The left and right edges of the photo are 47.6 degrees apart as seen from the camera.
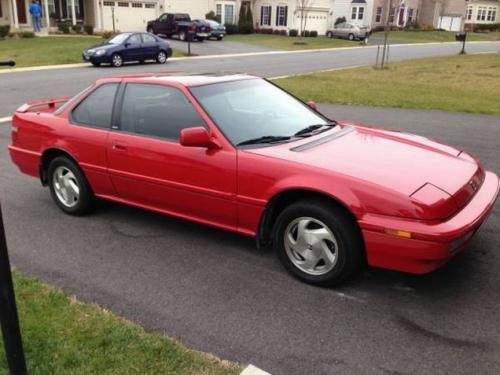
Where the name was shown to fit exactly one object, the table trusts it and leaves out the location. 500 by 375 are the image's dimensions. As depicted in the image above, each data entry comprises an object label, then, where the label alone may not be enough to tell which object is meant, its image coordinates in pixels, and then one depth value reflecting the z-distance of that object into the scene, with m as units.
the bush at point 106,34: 35.34
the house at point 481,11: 77.88
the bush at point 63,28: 39.16
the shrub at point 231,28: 48.41
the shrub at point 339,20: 58.94
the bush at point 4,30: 34.94
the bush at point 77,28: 39.78
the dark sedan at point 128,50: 22.94
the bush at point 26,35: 35.84
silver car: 49.09
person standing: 36.88
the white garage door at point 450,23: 72.62
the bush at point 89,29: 39.67
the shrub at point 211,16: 48.06
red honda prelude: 3.77
